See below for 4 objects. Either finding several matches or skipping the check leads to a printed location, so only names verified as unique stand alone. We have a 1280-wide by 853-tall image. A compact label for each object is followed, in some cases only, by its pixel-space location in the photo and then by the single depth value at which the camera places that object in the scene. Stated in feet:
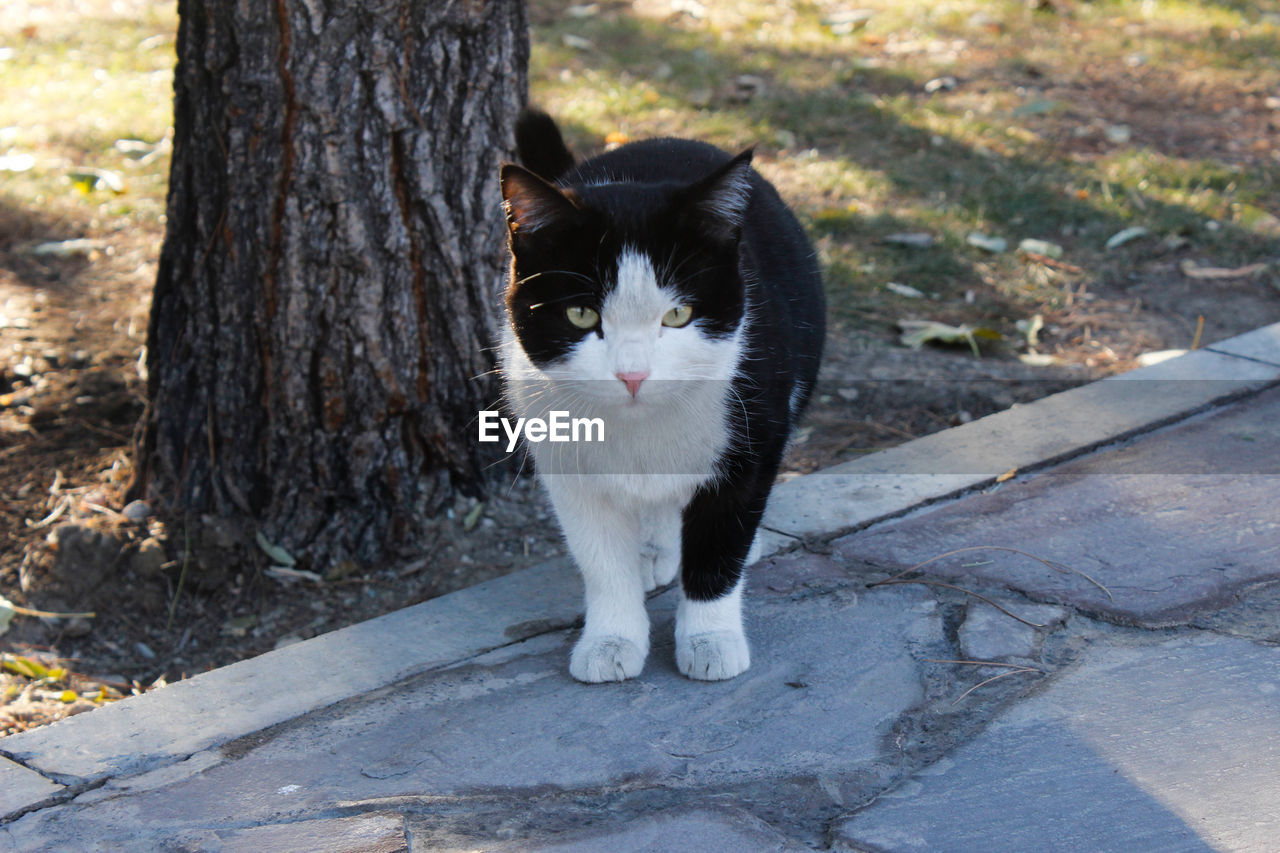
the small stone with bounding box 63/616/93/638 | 8.93
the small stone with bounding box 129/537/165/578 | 9.24
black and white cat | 6.34
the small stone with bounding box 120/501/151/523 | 9.56
